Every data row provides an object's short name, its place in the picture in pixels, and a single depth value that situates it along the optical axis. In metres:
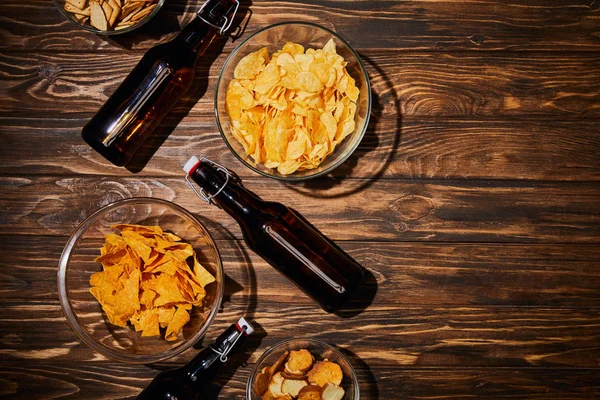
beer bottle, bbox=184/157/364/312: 1.33
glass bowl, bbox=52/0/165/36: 1.38
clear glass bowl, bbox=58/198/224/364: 1.36
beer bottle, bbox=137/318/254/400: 1.32
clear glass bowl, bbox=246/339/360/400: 1.38
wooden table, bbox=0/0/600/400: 1.46
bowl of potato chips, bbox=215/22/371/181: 1.31
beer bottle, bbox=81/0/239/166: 1.36
